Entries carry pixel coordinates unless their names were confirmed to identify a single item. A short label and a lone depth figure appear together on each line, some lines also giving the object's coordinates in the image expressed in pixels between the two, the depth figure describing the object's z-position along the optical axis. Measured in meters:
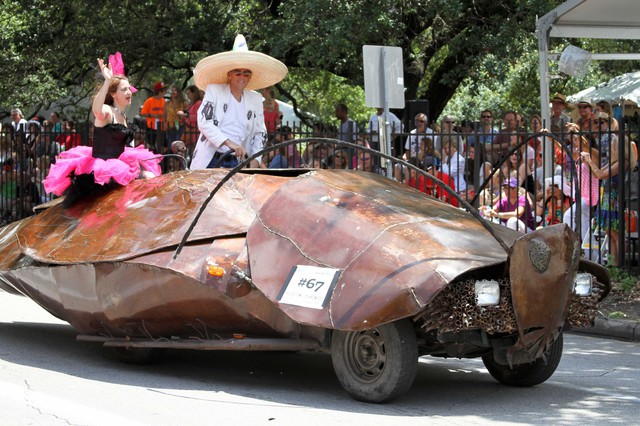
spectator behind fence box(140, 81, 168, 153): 15.70
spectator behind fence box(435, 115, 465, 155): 13.10
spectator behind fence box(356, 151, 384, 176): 14.01
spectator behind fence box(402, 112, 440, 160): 13.48
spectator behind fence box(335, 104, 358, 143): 14.22
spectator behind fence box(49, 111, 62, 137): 16.86
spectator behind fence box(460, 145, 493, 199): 12.71
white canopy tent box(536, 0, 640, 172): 14.21
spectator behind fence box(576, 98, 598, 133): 13.86
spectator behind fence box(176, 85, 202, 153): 15.35
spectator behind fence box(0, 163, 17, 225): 17.16
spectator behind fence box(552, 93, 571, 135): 15.67
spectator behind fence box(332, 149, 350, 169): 14.09
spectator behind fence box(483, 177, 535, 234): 12.50
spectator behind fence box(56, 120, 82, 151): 16.56
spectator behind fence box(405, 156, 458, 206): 13.22
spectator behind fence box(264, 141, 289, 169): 14.50
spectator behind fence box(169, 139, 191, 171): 11.55
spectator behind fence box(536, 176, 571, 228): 12.48
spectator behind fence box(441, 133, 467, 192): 13.41
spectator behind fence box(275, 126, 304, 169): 14.54
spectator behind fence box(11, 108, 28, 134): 17.41
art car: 6.17
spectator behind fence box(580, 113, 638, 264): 12.20
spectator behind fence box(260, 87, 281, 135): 16.05
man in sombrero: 9.79
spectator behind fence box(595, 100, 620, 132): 14.34
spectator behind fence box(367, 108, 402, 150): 13.88
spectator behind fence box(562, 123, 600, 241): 12.24
